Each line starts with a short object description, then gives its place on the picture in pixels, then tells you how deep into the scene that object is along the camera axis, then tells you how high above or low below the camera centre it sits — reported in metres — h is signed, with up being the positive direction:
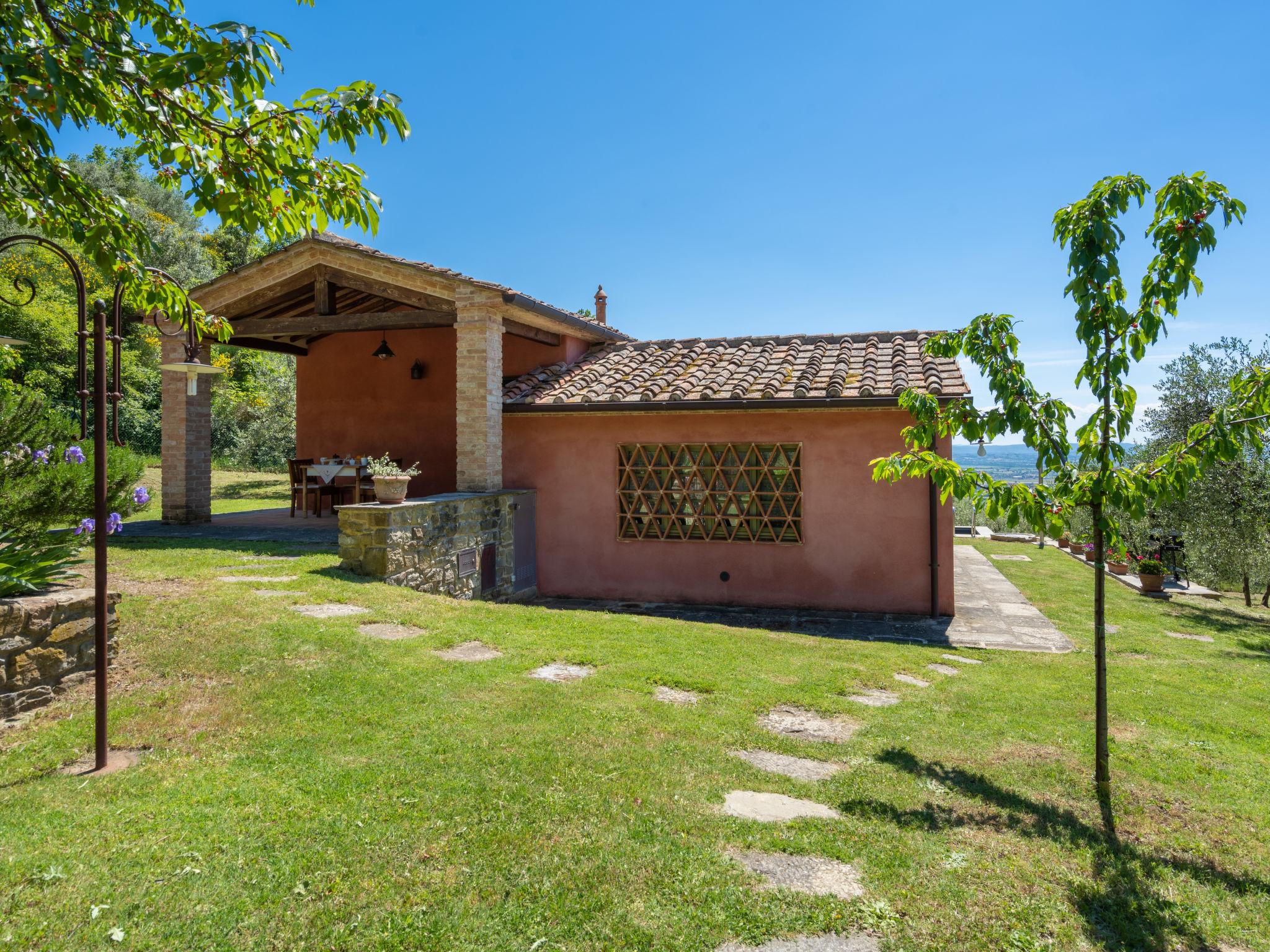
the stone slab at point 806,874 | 2.43 -1.48
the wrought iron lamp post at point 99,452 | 3.18 +0.14
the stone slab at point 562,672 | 4.79 -1.39
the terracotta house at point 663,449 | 8.45 +0.44
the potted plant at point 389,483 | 6.94 -0.02
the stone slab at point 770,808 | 2.96 -1.48
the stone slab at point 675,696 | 4.46 -1.46
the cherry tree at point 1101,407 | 3.04 +0.37
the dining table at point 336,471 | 10.55 +0.16
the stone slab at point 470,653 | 5.04 -1.32
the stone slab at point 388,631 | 5.28 -1.21
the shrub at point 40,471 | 5.54 +0.09
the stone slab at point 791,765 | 3.45 -1.50
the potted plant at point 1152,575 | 11.48 -1.60
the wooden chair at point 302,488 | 11.93 -0.13
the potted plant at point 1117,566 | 13.48 -1.73
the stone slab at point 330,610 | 5.59 -1.10
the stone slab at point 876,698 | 4.74 -1.57
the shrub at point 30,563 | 3.73 -0.49
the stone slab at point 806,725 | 4.03 -1.52
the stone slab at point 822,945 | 2.12 -1.47
